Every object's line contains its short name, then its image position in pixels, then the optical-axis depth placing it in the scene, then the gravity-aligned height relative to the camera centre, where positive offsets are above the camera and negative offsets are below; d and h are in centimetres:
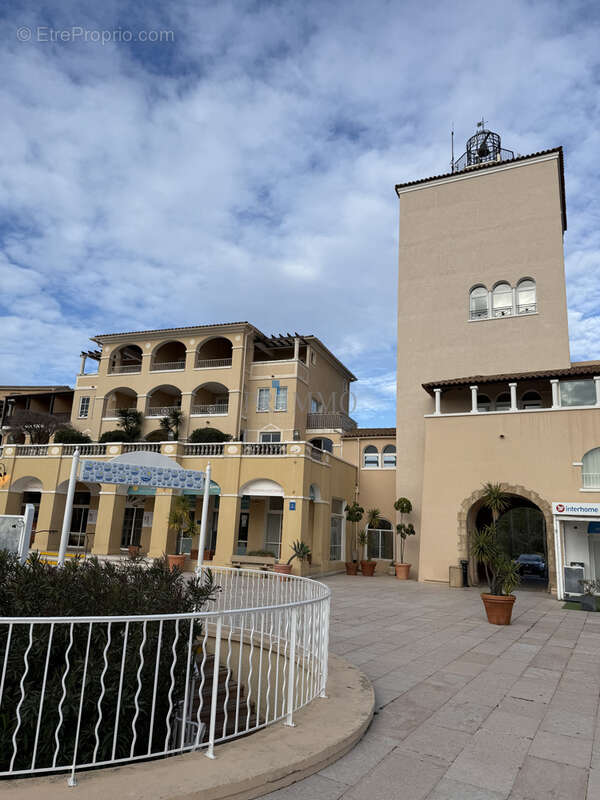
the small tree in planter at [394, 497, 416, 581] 2192 -9
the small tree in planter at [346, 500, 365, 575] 2331 +40
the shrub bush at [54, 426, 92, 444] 2725 +385
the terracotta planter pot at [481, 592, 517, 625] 1094 -155
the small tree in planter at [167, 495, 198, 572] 2120 -5
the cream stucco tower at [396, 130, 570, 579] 2283 +1169
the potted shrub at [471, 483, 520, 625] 1091 -118
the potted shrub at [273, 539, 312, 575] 1905 -114
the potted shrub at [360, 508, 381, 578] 2293 -77
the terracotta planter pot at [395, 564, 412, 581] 2191 -181
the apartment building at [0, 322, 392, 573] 2162 +315
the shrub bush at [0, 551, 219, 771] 408 -117
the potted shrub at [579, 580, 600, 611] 1416 -163
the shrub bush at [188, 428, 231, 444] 2674 +418
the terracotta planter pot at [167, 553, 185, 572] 1967 -160
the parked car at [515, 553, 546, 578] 2542 -151
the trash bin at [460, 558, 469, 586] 1926 -132
